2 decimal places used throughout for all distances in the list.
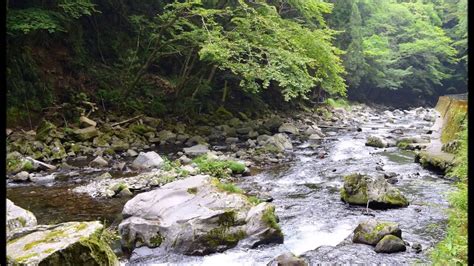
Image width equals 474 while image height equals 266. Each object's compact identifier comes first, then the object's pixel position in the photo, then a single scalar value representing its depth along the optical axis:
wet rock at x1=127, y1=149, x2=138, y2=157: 11.77
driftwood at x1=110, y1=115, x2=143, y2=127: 13.95
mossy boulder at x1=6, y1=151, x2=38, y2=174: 9.10
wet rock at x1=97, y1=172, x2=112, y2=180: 8.99
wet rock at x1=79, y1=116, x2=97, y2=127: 13.19
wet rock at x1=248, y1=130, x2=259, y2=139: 15.74
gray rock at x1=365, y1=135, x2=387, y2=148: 14.49
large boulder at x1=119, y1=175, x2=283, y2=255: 5.15
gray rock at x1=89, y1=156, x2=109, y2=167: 10.31
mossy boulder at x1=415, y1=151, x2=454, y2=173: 9.70
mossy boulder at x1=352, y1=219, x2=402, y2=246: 5.28
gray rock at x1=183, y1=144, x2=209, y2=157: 12.16
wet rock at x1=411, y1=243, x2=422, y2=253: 5.04
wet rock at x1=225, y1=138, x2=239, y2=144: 14.79
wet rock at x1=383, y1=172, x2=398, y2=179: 9.38
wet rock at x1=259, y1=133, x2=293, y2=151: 13.77
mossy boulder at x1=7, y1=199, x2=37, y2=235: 4.32
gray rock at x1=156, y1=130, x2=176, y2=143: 14.14
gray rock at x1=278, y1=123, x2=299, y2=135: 17.89
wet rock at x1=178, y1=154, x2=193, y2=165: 10.73
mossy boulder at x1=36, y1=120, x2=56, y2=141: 11.44
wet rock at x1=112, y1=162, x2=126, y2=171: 10.05
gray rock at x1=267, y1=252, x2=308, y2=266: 4.53
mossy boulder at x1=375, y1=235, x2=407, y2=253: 5.02
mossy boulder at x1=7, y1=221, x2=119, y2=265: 3.45
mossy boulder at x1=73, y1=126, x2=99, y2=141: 12.28
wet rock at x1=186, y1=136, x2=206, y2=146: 13.94
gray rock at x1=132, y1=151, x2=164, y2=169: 10.15
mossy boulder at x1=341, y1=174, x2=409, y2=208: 6.97
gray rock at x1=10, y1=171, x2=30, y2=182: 8.54
